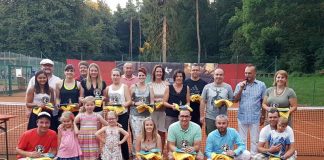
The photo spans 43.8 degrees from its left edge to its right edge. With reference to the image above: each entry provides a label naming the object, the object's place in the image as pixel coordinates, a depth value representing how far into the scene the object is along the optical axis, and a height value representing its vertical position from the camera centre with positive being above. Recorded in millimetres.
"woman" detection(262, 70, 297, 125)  6775 -423
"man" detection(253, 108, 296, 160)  6320 -1071
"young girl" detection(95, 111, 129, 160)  6836 -1162
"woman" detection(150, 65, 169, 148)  7309 -384
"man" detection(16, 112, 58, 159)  6012 -1044
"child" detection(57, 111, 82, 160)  6395 -1103
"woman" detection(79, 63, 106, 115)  7078 -239
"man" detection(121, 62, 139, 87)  7551 -105
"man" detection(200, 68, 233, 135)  7094 -436
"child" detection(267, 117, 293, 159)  6305 -1071
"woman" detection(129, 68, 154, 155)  7230 -478
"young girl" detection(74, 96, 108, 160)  6785 -1005
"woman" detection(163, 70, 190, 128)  7164 -405
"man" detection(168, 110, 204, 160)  6380 -1032
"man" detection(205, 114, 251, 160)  6137 -1094
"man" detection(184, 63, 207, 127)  7398 -271
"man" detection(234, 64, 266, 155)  7164 -517
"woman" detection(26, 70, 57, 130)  6816 -416
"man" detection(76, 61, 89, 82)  7551 +49
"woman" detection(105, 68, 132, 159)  7125 -399
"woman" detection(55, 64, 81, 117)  7016 -322
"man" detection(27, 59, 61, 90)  7179 +13
